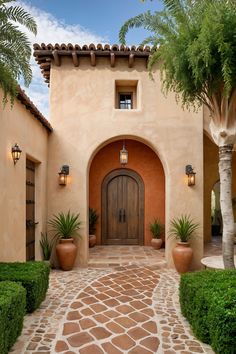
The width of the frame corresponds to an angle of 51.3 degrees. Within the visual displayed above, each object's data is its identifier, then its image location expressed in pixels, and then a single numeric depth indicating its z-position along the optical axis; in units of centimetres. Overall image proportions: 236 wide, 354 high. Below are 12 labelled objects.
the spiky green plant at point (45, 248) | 723
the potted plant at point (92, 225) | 950
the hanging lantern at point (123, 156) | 800
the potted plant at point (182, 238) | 707
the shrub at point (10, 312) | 300
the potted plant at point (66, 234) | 711
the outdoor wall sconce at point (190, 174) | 762
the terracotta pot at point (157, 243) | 930
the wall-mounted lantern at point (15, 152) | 520
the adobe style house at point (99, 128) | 758
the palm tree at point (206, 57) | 419
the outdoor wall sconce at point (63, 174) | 757
